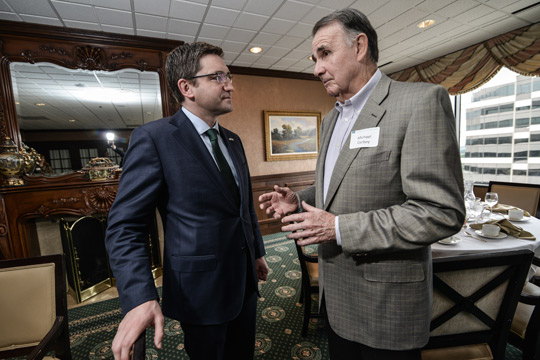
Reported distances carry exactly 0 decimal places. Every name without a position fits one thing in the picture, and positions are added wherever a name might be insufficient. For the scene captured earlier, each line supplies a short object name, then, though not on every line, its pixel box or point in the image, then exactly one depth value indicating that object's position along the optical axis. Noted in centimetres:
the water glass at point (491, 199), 226
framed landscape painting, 493
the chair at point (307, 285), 192
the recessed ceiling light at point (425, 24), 317
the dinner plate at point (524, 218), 221
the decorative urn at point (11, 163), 260
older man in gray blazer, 70
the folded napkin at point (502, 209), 247
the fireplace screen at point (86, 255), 284
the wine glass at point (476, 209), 213
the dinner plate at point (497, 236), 180
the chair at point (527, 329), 130
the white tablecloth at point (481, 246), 165
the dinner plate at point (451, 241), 173
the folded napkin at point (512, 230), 178
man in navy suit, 88
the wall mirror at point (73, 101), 293
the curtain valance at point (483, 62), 333
